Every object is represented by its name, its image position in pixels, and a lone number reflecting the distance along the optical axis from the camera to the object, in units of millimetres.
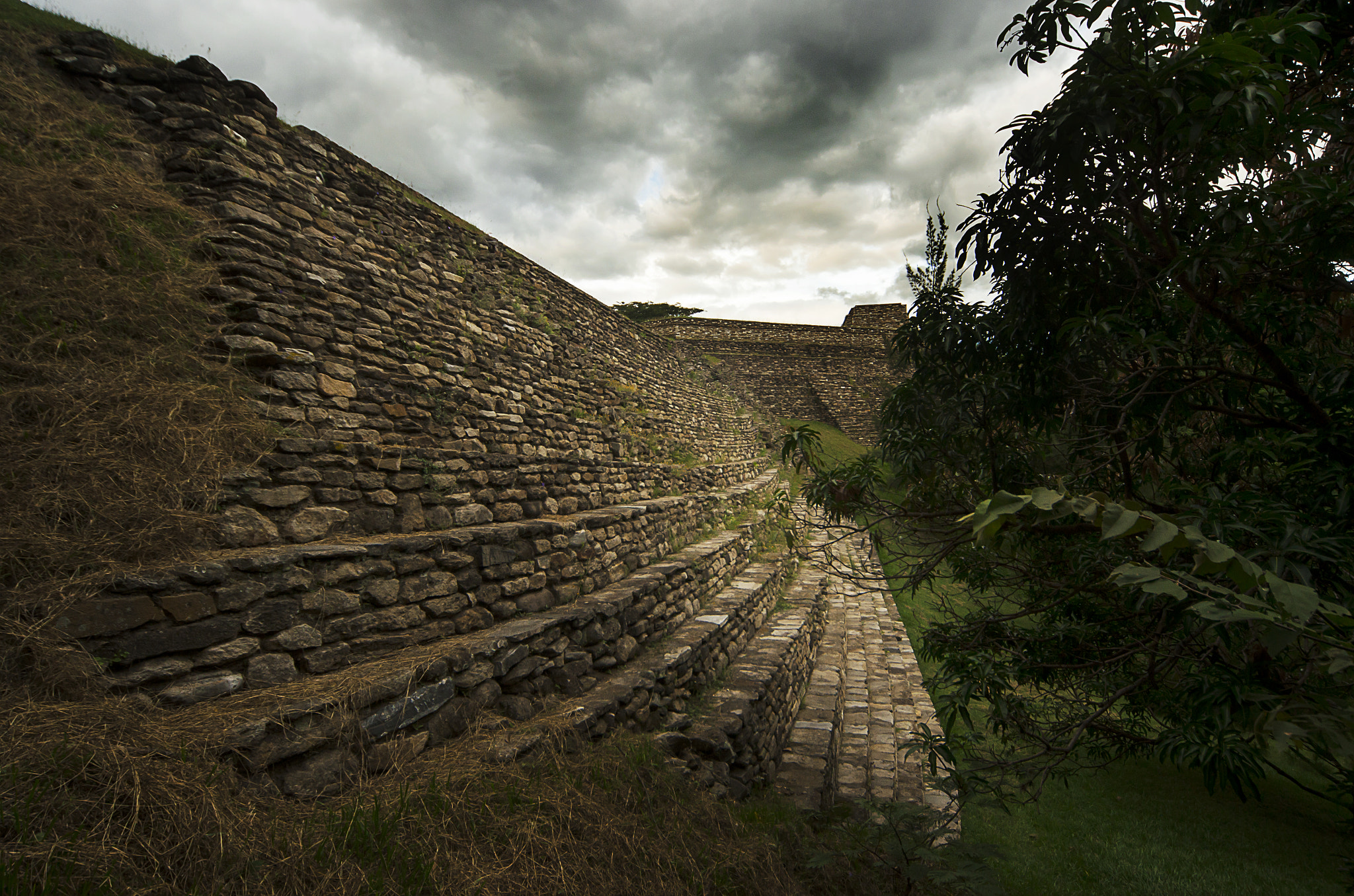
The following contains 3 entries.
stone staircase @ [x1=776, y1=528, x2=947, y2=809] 5211
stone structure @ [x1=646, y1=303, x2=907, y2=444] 24500
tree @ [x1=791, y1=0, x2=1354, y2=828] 1858
